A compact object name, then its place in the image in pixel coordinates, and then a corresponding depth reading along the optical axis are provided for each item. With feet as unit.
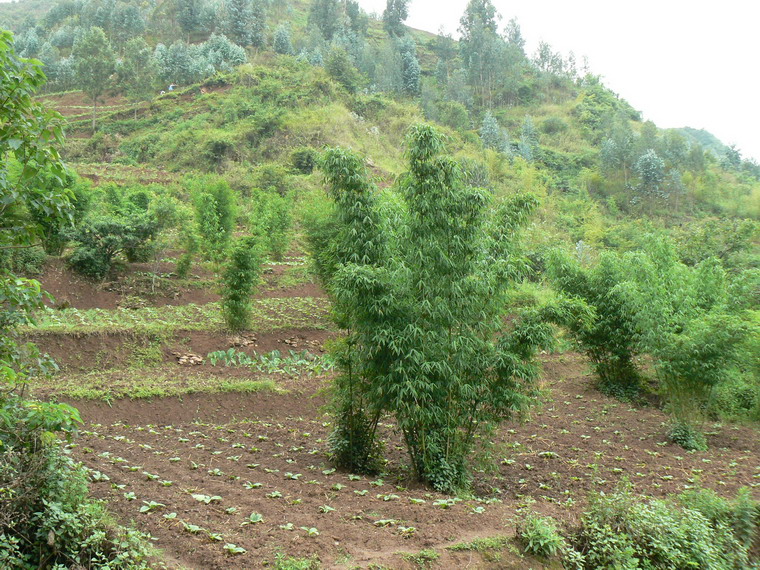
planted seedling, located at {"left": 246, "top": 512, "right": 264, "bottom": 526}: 18.29
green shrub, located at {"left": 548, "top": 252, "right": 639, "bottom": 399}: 49.39
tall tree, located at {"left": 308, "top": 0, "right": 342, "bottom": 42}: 255.50
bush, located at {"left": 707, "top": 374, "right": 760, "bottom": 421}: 44.52
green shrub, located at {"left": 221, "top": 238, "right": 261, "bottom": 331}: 49.14
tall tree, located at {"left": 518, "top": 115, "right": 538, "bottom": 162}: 178.12
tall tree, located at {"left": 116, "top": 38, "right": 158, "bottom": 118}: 165.27
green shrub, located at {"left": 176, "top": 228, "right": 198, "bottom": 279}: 64.03
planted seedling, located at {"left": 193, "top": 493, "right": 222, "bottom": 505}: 19.66
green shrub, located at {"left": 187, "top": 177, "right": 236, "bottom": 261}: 65.87
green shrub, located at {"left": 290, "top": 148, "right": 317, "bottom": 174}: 118.93
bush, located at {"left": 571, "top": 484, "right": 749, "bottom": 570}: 18.80
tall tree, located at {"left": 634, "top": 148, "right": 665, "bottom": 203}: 156.15
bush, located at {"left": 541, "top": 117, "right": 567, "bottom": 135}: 211.82
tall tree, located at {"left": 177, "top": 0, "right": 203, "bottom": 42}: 227.20
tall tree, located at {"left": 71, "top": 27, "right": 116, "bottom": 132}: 152.56
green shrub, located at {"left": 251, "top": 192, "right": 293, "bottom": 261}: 73.07
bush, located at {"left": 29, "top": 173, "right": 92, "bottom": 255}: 56.29
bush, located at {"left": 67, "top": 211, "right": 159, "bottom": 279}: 57.06
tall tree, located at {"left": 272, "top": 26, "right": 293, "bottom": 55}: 212.64
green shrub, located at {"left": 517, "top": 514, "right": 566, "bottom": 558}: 17.93
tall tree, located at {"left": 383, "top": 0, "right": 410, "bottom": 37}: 272.10
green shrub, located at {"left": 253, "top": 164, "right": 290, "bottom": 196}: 103.81
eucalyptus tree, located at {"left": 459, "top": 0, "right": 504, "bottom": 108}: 226.38
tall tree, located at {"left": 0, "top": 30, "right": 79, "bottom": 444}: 11.75
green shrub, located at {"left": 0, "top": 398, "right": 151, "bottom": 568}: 13.37
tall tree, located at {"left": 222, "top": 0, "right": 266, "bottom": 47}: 210.79
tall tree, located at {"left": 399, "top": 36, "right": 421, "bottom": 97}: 205.46
